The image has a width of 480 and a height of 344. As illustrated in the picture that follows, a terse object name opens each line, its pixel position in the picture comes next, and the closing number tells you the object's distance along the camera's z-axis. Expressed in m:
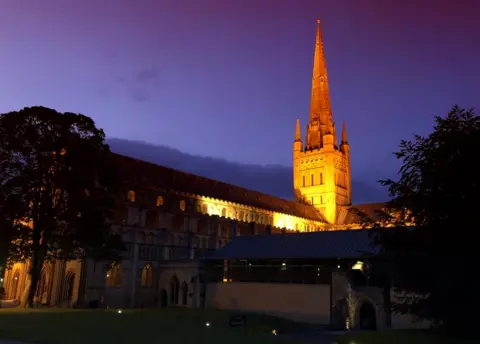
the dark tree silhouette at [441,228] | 20.14
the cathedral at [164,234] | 51.75
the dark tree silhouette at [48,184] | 39.94
